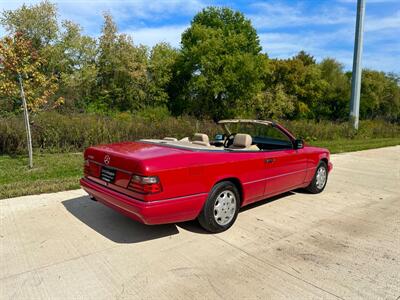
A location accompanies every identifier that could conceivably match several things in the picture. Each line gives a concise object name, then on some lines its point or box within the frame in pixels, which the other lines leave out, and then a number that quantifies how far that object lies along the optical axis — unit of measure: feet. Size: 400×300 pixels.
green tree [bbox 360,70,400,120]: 138.62
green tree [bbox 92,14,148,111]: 91.04
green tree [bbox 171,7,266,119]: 97.35
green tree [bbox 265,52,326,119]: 124.98
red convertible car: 11.13
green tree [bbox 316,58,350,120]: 140.36
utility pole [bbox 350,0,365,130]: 77.58
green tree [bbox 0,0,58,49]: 85.20
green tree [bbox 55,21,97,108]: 84.94
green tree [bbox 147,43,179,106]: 98.78
